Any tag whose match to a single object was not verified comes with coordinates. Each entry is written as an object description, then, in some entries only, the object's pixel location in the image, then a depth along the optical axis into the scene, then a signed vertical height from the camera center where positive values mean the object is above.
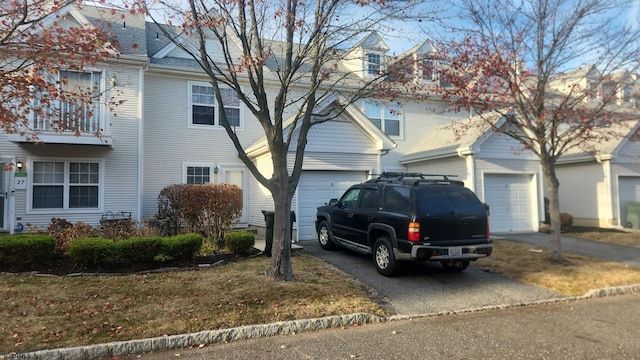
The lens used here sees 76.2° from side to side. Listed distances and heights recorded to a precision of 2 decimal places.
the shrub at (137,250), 8.44 -0.99
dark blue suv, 7.66 -0.50
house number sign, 11.94 +0.69
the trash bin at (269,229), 9.79 -0.68
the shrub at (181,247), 8.77 -0.96
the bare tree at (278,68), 7.10 +2.40
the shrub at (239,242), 9.76 -0.97
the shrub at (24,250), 8.16 -0.93
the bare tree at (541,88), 9.87 +2.75
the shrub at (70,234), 9.05 -0.70
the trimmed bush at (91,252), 8.28 -0.99
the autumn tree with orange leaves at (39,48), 6.06 +2.42
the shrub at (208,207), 10.94 -0.13
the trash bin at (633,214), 17.03 -0.79
